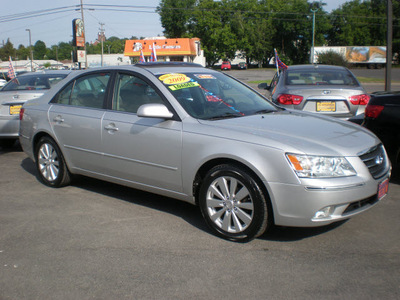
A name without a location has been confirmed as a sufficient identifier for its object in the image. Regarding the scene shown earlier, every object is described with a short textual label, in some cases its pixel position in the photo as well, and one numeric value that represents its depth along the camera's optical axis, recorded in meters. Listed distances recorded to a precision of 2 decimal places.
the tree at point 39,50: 165.75
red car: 69.61
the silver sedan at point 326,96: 7.41
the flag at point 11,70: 16.22
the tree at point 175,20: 87.31
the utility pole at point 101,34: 63.75
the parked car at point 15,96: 8.33
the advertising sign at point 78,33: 36.72
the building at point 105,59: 80.69
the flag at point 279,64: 11.88
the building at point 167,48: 55.22
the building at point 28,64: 65.76
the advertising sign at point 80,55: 35.26
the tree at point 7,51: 140.75
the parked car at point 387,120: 5.49
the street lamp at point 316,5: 74.89
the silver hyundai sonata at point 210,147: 3.65
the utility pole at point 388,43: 14.04
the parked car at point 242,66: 76.01
